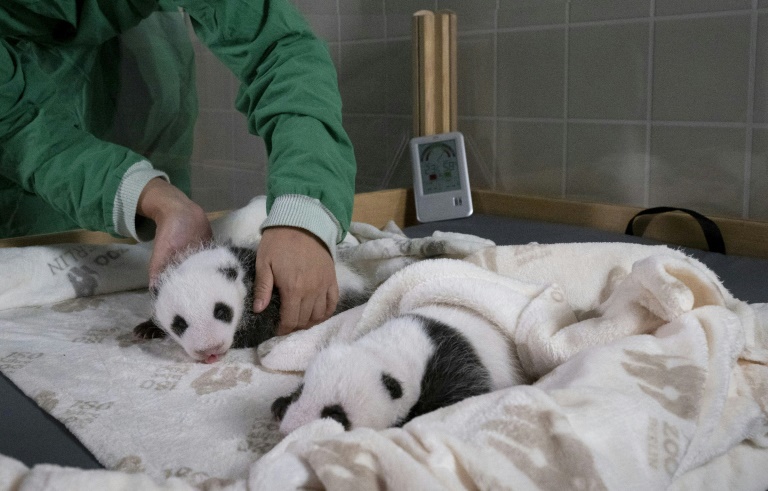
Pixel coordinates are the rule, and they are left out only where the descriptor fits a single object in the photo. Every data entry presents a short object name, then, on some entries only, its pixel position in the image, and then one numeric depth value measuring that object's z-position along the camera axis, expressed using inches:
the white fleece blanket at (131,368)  24.1
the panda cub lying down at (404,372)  23.4
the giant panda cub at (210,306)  33.1
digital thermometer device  65.1
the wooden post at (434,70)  66.4
